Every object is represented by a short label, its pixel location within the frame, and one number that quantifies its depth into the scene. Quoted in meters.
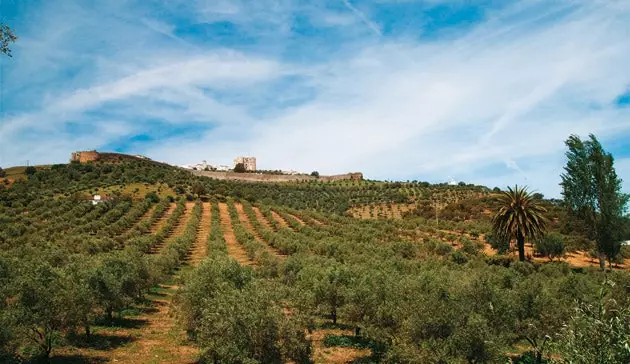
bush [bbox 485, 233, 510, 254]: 63.38
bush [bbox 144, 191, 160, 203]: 105.97
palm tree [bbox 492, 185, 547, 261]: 50.59
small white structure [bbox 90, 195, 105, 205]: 94.36
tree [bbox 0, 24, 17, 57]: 14.86
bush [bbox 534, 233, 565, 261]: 61.50
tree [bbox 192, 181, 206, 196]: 119.94
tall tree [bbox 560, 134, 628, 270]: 50.12
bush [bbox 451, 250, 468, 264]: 58.44
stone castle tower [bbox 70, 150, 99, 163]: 160.75
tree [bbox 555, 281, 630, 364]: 10.46
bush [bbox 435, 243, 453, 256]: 63.50
